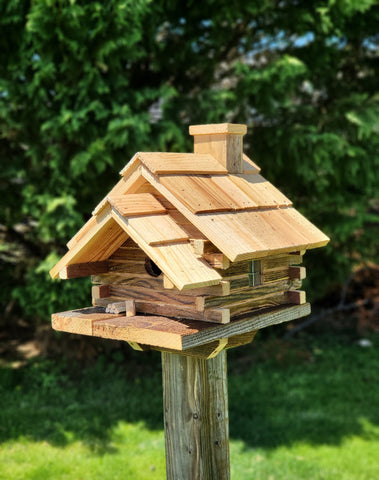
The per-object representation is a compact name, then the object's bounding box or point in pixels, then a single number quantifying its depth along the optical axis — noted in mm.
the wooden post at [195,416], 2465
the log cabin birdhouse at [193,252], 2064
